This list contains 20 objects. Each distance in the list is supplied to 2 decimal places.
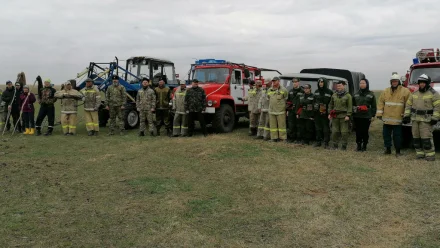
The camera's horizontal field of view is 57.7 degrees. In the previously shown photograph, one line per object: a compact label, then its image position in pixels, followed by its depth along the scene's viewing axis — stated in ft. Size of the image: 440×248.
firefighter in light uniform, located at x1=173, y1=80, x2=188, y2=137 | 36.91
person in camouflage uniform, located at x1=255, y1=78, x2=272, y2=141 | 34.32
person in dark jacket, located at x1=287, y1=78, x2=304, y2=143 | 31.70
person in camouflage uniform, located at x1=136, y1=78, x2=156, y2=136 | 37.60
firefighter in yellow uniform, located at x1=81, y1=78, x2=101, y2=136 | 38.45
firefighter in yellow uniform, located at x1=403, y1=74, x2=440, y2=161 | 25.67
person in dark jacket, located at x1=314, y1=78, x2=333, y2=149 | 29.81
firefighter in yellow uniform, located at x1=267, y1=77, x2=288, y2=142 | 32.45
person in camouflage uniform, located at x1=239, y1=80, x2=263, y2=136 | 36.91
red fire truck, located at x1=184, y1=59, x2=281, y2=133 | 38.04
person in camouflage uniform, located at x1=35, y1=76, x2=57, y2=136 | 39.04
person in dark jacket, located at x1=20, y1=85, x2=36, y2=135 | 39.73
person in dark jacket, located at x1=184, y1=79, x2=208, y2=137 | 35.29
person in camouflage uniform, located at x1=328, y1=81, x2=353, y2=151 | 28.68
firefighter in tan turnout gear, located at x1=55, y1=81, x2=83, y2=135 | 38.78
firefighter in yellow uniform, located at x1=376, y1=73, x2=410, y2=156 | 27.09
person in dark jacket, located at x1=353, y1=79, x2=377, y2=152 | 28.14
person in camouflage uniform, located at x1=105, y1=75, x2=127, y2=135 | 38.19
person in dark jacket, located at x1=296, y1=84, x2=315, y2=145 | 30.63
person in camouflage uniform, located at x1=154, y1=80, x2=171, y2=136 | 39.11
